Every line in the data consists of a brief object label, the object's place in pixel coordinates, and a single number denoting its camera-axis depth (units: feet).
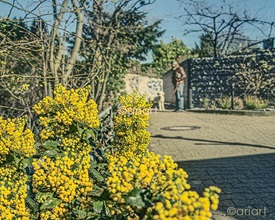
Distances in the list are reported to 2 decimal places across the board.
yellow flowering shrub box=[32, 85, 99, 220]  6.11
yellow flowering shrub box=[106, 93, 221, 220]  3.97
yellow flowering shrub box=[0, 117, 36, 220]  7.07
